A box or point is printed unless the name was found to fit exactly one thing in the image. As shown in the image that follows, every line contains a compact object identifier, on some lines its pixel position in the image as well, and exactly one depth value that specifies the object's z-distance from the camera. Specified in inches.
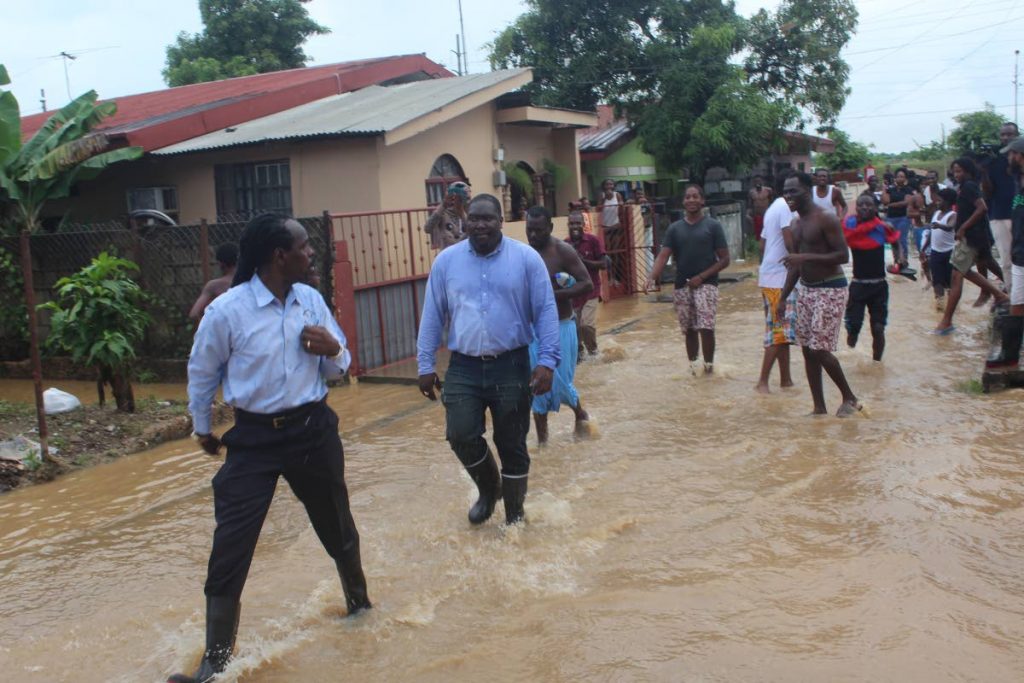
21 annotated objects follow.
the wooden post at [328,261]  426.9
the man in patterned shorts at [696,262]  368.5
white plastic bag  361.7
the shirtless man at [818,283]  305.1
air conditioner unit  589.6
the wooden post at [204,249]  434.9
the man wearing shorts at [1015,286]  305.9
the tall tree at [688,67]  969.5
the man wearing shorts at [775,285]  344.8
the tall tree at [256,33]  1250.0
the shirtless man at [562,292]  284.5
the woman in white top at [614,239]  696.4
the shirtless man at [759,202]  438.6
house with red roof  543.2
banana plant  520.4
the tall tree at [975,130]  1544.0
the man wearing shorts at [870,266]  388.2
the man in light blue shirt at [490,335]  212.8
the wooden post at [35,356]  293.4
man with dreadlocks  157.0
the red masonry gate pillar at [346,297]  427.8
